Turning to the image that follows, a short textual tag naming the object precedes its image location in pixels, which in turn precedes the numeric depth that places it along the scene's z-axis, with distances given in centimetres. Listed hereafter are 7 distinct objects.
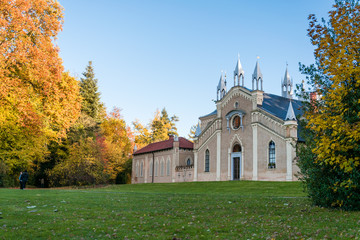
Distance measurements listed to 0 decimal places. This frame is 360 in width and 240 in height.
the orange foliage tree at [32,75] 2325
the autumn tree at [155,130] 7919
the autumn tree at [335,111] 958
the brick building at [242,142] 3628
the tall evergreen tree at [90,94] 5838
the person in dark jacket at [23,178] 2950
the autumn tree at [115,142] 5062
